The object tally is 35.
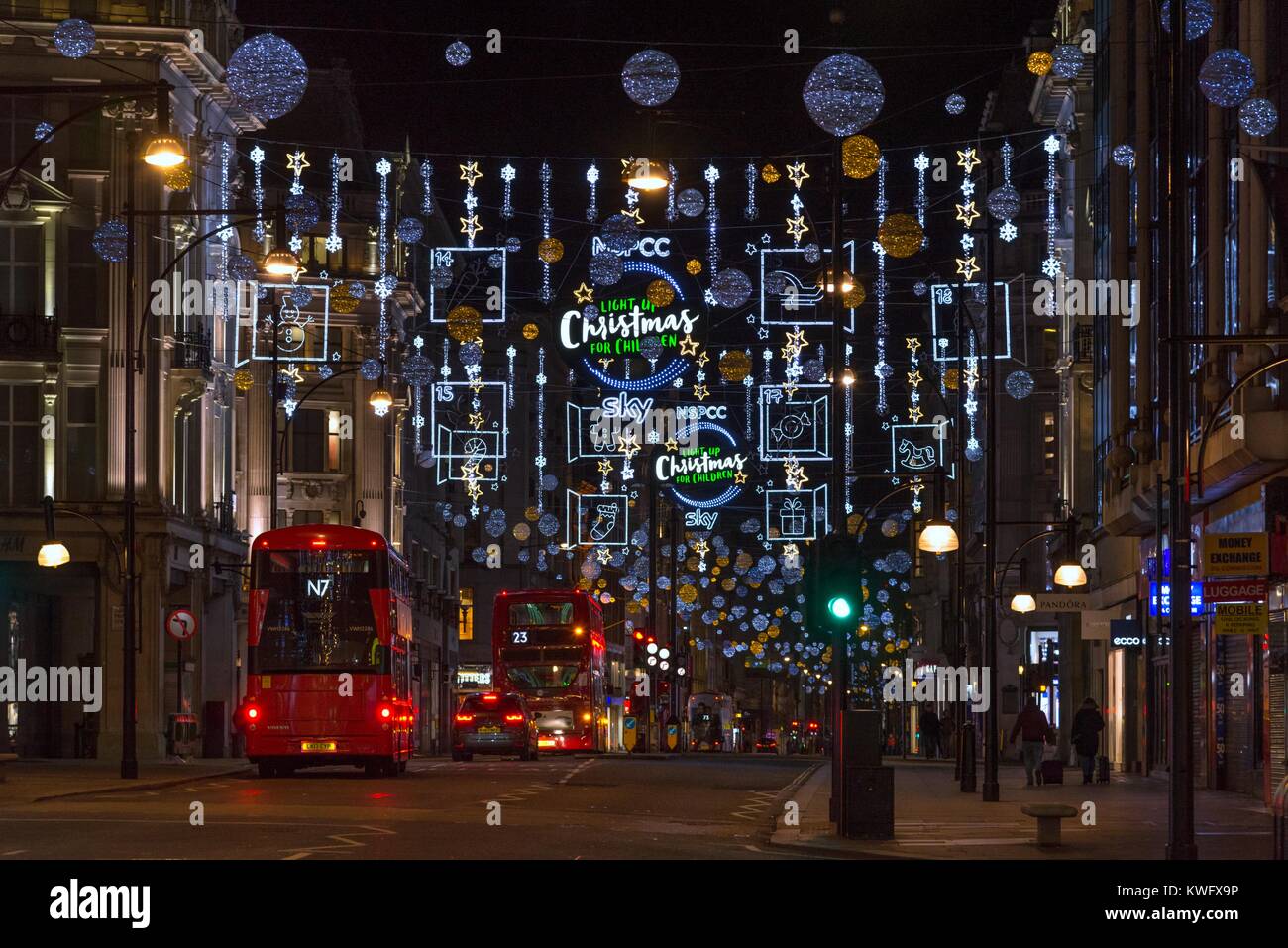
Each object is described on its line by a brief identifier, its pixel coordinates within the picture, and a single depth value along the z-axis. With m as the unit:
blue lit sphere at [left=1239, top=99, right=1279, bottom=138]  25.80
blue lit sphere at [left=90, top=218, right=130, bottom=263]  37.59
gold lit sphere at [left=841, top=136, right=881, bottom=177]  31.23
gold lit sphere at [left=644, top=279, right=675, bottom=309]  31.16
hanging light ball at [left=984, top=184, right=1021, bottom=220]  33.19
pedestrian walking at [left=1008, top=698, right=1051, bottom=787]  38.41
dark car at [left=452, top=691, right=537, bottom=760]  51.31
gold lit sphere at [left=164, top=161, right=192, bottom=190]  41.34
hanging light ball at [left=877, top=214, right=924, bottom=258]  33.41
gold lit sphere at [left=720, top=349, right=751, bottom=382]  45.59
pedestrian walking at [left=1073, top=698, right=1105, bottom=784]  39.94
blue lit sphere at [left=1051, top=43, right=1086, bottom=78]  27.66
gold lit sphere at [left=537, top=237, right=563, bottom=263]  38.06
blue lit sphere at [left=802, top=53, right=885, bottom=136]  24.44
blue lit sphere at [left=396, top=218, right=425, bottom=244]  41.34
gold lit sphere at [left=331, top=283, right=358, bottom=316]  49.53
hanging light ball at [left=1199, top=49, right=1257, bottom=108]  22.44
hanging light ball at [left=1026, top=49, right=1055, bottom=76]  31.53
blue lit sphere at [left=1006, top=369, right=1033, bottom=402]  50.00
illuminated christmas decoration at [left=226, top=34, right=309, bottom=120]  27.61
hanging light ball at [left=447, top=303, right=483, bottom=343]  45.75
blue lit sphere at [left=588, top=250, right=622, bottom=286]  33.88
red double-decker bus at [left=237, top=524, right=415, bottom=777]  37.22
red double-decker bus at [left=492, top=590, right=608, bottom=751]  56.59
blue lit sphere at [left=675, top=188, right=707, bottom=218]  37.28
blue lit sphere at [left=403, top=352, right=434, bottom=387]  50.38
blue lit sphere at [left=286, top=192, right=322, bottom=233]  37.45
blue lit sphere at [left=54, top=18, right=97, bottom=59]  27.98
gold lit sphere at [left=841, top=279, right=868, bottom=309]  34.15
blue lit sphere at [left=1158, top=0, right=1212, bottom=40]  24.34
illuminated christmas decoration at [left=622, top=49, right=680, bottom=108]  25.58
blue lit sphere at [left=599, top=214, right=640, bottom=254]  34.88
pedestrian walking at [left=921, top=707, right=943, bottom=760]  65.25
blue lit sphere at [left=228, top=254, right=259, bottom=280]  41.56
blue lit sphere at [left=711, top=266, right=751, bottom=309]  35.78
